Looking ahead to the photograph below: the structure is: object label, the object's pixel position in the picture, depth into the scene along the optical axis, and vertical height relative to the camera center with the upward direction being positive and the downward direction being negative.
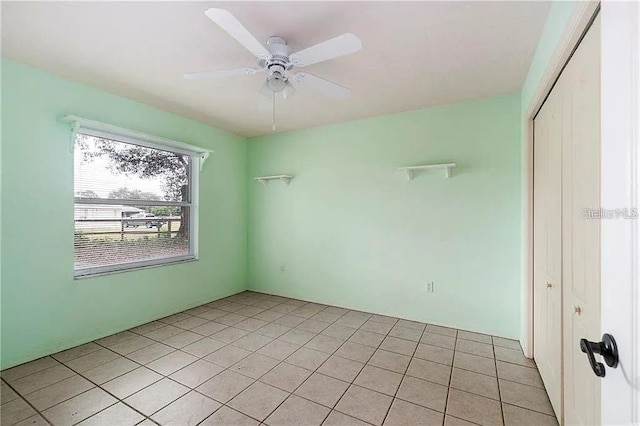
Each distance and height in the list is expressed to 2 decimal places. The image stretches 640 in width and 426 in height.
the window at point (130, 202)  2.77 +0.10
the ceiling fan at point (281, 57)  1.42 +0.91
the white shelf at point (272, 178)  4.16 +0.50
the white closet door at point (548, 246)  1.73 -0.24
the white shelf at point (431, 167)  3.02 +0.49
